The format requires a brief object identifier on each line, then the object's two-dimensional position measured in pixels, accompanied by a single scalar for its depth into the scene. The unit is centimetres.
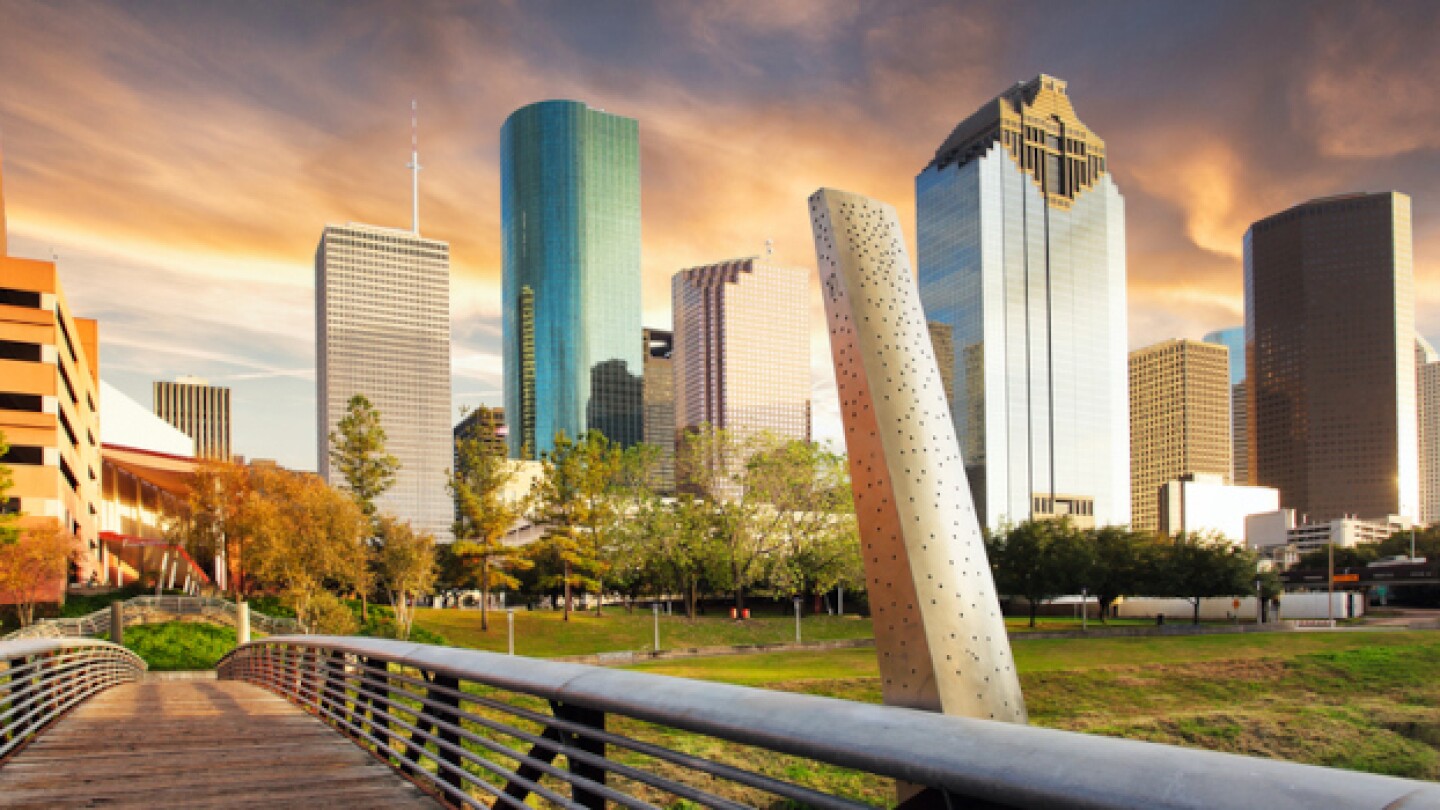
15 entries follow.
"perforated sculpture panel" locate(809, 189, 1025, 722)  630
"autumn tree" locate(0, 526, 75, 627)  3941
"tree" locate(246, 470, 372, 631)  4466
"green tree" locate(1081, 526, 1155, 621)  7738
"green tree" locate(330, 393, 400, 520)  5934
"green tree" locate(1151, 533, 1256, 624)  7362
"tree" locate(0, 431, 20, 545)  4031
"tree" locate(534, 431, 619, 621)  5912
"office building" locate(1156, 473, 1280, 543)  18962
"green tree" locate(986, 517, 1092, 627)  7294
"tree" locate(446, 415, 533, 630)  5512
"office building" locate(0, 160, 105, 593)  5369
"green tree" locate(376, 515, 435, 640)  4934
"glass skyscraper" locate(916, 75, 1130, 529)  18838
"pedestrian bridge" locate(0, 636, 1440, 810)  232
